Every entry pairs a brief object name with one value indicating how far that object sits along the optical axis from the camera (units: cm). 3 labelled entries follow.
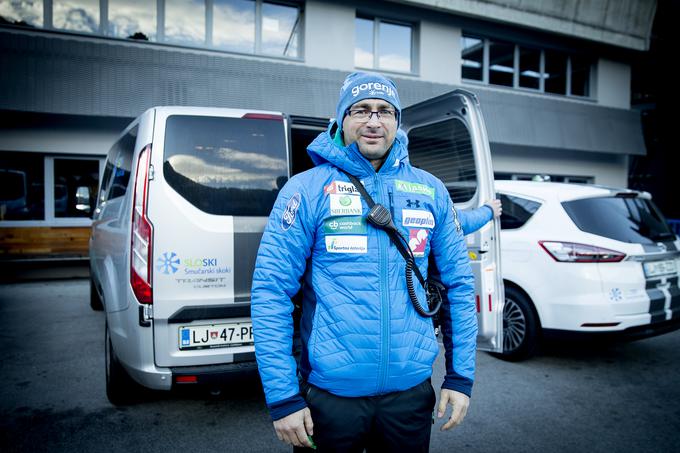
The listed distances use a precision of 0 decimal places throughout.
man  154
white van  277
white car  408
